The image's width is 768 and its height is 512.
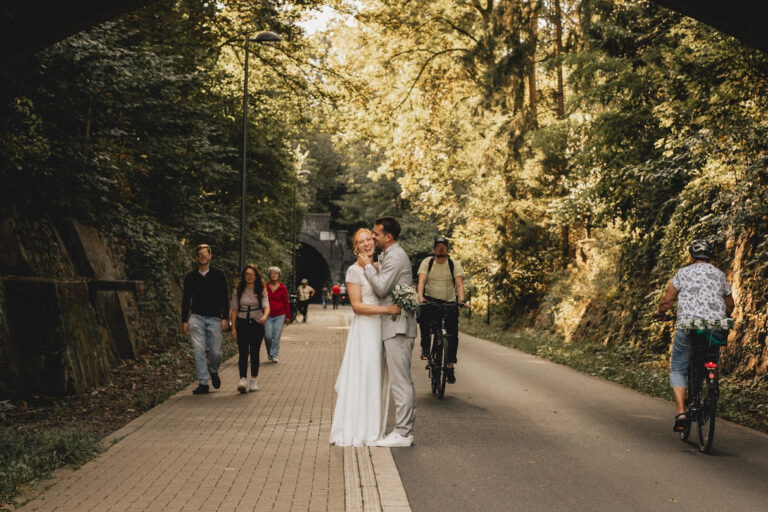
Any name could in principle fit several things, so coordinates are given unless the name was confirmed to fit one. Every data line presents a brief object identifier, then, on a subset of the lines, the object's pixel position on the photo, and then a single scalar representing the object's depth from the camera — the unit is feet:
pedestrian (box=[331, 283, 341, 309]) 189.30
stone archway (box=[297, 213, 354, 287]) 260.01
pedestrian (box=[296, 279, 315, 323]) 118.42
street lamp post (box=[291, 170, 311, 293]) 154.01
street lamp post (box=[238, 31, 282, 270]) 75.31
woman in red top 53.72
